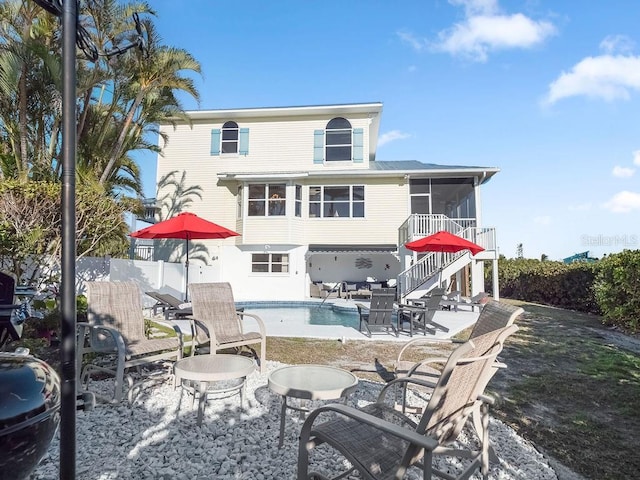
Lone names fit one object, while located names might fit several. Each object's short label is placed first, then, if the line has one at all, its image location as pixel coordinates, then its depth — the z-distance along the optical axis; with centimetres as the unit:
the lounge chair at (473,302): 1330
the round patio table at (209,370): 358
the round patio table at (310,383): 304
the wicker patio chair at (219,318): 535
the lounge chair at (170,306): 884
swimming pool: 1196
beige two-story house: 1833
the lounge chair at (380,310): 892
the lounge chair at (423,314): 912
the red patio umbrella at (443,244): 1184
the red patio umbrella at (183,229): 1066
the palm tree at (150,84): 1262
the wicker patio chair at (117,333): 423
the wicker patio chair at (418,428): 197
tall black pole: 175
